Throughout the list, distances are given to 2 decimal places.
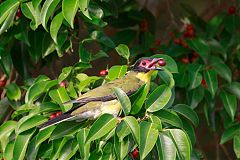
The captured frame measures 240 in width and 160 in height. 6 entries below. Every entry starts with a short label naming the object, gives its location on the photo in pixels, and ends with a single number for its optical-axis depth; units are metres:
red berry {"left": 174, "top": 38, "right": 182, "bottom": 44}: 8.46
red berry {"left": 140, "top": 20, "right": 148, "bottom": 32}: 8.70
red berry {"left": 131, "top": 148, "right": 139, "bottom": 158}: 6.23
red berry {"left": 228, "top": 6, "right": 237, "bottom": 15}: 8.72
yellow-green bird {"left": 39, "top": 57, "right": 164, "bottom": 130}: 5.92
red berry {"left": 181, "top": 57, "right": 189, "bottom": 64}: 8.17
